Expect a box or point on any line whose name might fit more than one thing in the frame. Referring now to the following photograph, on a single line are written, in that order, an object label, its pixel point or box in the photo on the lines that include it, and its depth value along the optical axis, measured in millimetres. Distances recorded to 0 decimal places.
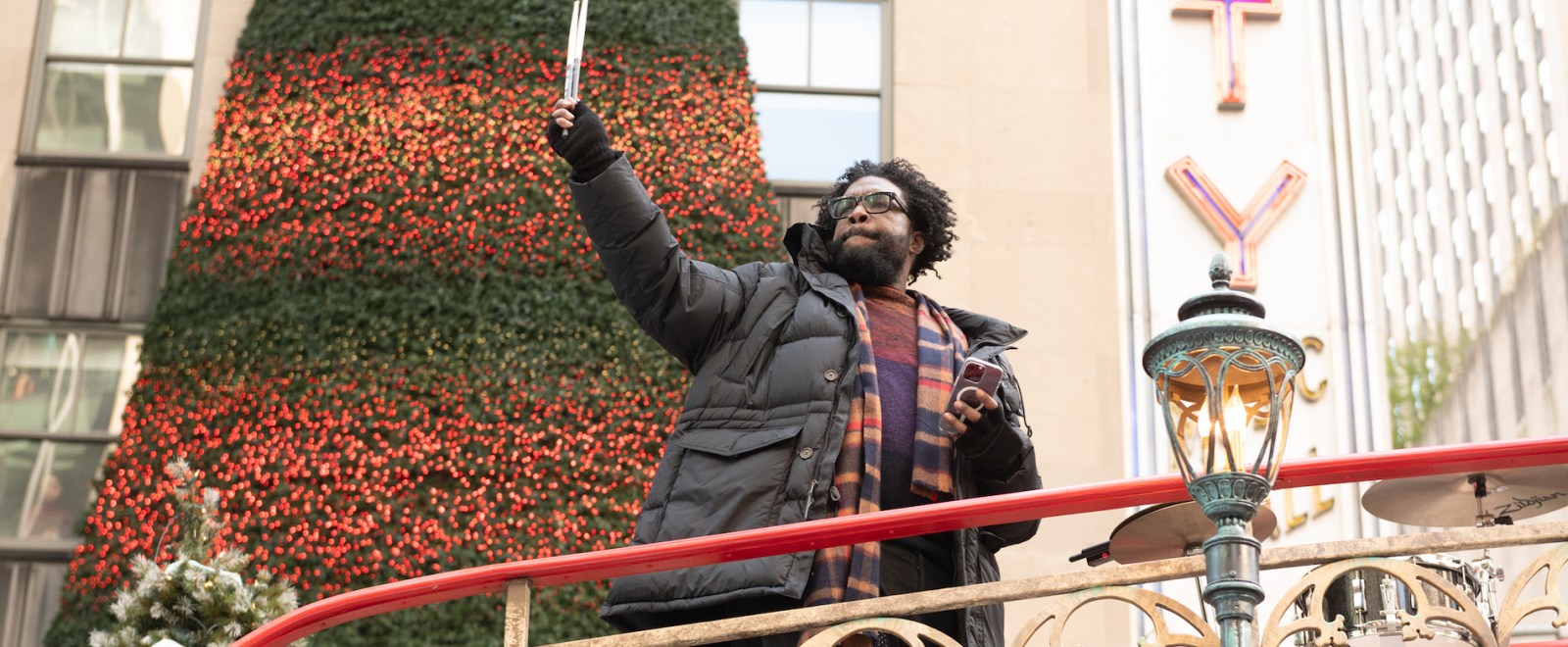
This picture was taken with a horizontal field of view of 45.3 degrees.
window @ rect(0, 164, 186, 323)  12297
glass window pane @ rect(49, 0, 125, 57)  13062
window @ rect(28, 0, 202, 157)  12766
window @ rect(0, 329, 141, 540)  11766
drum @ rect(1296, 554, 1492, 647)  5508
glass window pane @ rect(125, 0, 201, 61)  12984
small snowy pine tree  8695
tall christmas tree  11250
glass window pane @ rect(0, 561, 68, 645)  11477
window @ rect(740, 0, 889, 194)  12781
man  4652
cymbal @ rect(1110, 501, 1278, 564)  4918
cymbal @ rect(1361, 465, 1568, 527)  5031
